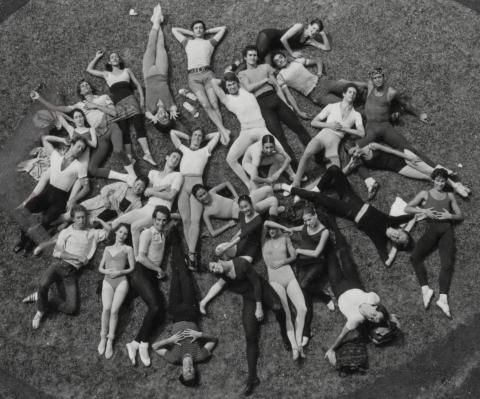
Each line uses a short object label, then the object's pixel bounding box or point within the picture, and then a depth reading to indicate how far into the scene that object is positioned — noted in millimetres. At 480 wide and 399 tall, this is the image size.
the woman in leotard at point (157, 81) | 13211
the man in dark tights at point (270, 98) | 12953
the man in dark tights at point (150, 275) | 11766
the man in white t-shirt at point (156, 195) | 12336
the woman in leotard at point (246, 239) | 11961
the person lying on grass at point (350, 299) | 10945
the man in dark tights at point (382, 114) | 12555
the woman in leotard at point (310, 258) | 11578
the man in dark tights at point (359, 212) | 11812
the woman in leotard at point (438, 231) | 11695
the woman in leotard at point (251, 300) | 11414
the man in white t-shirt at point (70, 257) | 12273
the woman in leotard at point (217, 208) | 12375
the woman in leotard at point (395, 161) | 12406
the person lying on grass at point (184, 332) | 11594
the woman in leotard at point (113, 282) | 11922
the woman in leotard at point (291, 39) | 13539
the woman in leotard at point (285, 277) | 11570
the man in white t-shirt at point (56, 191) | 12734
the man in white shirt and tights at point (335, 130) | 12469
